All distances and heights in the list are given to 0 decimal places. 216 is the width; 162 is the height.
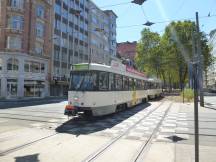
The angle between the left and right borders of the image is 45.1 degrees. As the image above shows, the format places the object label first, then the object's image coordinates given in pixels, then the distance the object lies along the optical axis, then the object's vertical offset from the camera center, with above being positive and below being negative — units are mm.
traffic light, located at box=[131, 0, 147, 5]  12767 +4371
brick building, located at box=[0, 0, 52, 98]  36875 +6195
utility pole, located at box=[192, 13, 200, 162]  4941 -121
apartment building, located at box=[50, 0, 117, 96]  48906 +11655
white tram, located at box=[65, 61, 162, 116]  12984 +50
